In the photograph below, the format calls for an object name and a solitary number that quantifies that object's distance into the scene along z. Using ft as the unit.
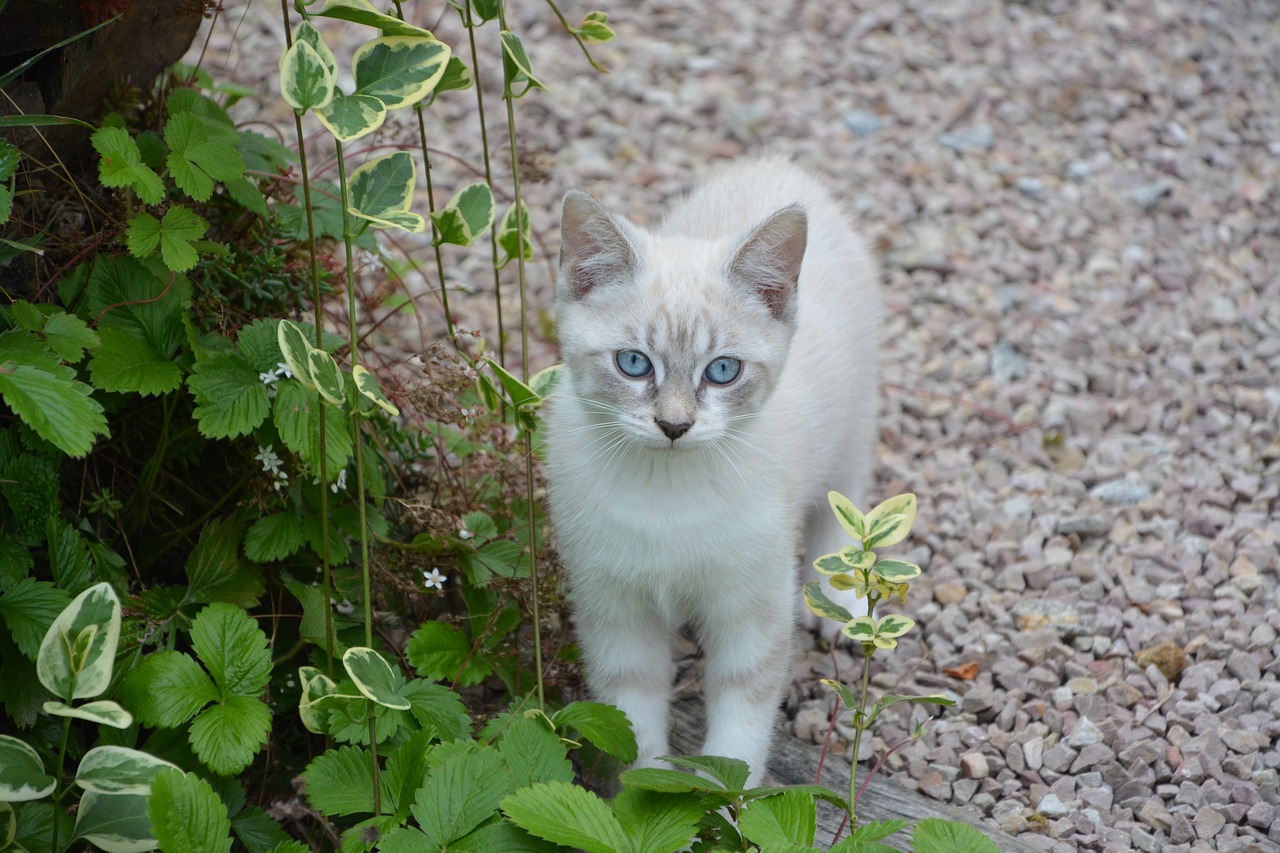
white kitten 8.72
